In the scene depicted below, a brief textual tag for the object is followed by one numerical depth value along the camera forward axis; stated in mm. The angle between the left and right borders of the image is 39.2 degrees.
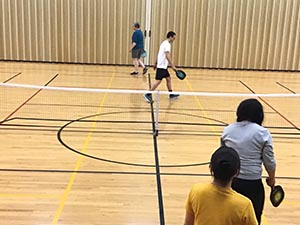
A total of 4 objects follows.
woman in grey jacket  3121
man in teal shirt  14531
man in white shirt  10043
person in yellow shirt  2303
